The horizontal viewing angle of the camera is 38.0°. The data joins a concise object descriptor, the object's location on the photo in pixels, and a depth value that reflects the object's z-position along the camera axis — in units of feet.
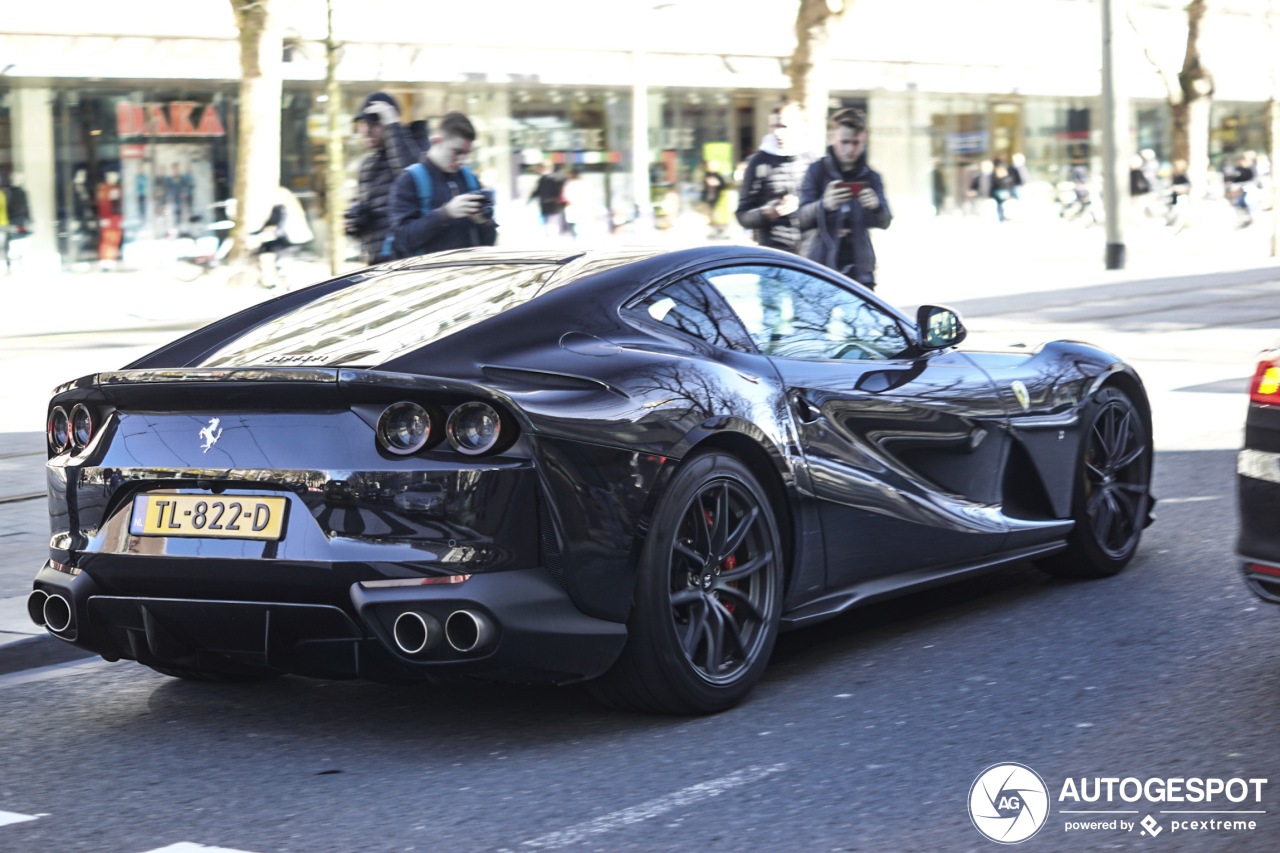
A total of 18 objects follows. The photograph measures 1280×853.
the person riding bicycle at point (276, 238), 82.99
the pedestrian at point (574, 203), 116.57
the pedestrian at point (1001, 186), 150.20
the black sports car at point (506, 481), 14.55
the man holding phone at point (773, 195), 35.88
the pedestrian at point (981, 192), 149.69
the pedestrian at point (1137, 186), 139.13
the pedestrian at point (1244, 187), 143.54
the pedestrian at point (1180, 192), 126.21
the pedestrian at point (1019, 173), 151.33
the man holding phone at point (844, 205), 33.45
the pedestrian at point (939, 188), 147.95
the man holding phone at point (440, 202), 27.94
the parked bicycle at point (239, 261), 83.97
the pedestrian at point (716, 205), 126.93
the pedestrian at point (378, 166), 30.76
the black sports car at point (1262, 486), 15.65
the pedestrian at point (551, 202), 116.26
